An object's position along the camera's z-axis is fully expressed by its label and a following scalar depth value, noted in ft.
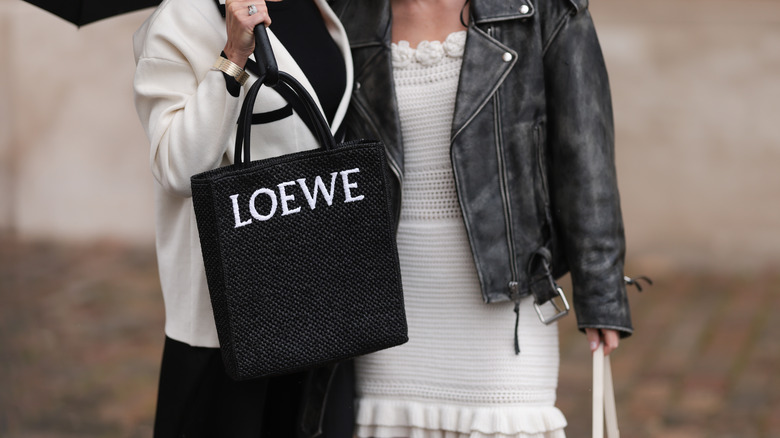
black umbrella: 9.27
